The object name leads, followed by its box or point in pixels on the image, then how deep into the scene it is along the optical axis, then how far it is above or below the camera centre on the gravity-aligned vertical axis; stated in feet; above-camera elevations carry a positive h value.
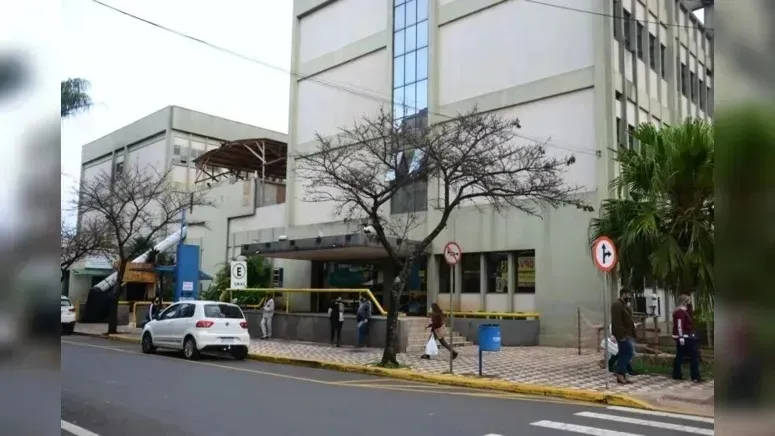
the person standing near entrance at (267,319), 82.53 -6.63
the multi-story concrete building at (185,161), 121.39 +28.01
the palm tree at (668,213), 44.50 +4.55
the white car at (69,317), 91.78 -7.58
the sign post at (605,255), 40.91 +1.12
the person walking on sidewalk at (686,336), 43.86 -4.37
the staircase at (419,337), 67.85 -7.42
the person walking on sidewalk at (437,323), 58.54 -4.84
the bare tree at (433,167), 54.34 +9.22
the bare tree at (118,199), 93.15 +10.90
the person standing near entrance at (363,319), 71.20 -5.53
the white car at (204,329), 58.34 -5.80
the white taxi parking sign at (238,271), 74.38 -0.37
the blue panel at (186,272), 87.17 -0.69
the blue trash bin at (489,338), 46.65 -4.90
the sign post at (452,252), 48.73 +1.41
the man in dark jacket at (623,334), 44.16 -4.25
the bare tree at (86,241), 113.80 +4.53
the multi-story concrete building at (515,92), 73.72 +24.31
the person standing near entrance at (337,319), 72.74 -5.76
